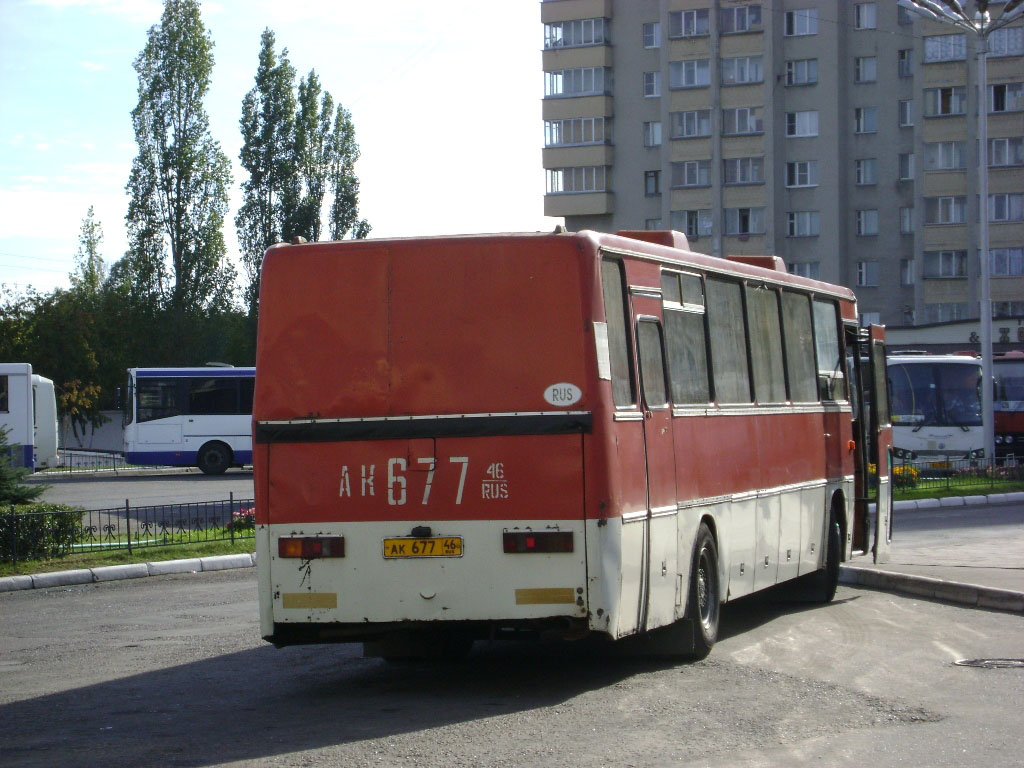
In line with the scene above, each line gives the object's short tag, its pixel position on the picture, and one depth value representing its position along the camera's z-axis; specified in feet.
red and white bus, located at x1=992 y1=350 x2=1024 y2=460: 155.63
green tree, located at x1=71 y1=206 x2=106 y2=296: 334.85
